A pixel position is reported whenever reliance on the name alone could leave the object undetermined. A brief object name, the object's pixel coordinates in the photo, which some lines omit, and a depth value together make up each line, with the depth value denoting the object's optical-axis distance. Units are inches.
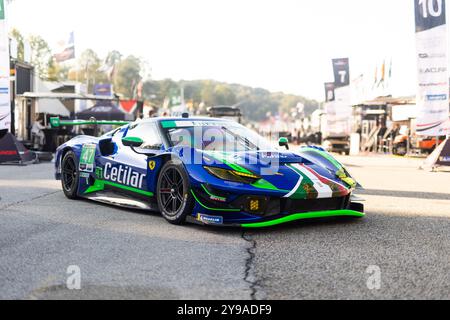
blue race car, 226.1
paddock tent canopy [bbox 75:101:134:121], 1084.5
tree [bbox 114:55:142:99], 6294.3
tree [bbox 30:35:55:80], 3617.1
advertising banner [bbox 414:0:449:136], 705.0
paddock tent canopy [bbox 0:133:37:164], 655.8
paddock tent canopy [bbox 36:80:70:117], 1667.6
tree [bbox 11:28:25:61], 3189.0
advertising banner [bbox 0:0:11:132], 649.6
